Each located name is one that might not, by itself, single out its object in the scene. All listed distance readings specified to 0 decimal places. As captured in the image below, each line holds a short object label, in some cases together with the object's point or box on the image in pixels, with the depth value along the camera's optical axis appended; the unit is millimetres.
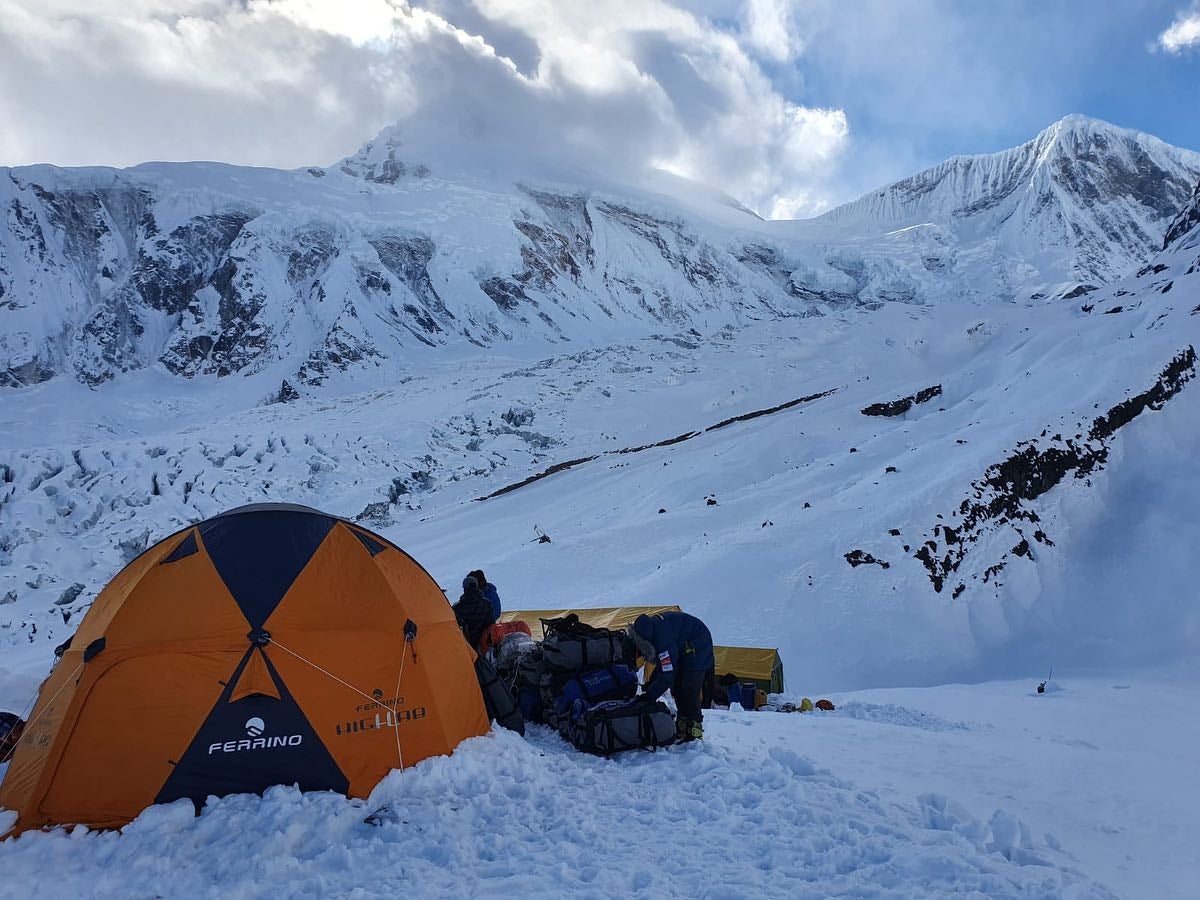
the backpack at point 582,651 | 6398
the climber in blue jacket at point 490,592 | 7770
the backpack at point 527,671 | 6527
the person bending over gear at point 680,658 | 5953
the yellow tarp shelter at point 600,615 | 11977
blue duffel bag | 6184
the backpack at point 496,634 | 7520
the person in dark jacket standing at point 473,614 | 7660
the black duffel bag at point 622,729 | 5574
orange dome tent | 4262
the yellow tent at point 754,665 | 11141
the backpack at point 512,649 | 6912
